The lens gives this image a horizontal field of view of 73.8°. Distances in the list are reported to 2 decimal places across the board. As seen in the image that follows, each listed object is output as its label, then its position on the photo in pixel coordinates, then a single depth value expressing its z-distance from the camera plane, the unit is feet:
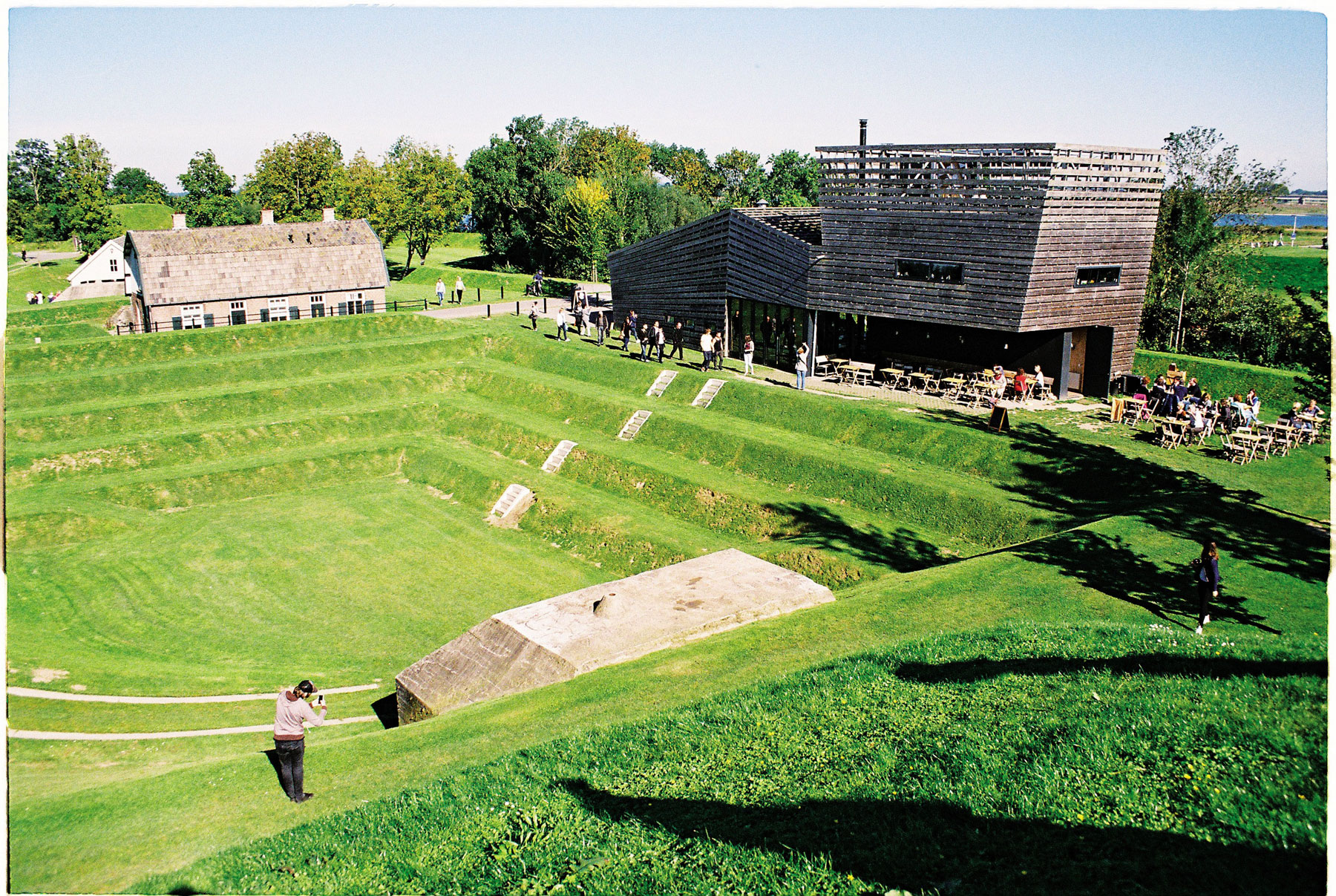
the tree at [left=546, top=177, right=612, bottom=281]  212.84
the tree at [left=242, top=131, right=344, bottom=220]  240.12
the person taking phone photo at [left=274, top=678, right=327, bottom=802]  38.27
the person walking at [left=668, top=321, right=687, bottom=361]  127.44
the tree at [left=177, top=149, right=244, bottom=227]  274.36
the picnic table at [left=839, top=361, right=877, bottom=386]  108.47
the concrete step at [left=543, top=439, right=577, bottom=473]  102.06
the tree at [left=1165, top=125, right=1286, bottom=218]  134.51
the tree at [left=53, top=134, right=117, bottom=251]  262.26
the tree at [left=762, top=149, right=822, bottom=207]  336.70
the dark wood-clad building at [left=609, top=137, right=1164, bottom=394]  90.07
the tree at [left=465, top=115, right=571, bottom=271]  251.60
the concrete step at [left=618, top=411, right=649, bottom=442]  105.19
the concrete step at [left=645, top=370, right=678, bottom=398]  114.32
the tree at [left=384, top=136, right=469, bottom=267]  223.71
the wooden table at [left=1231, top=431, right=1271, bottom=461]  75.87
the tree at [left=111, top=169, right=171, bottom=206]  366.02
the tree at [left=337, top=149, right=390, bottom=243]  223.71
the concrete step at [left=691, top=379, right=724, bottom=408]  109.19
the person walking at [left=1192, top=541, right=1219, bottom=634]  47.32
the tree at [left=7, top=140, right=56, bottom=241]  300.20
